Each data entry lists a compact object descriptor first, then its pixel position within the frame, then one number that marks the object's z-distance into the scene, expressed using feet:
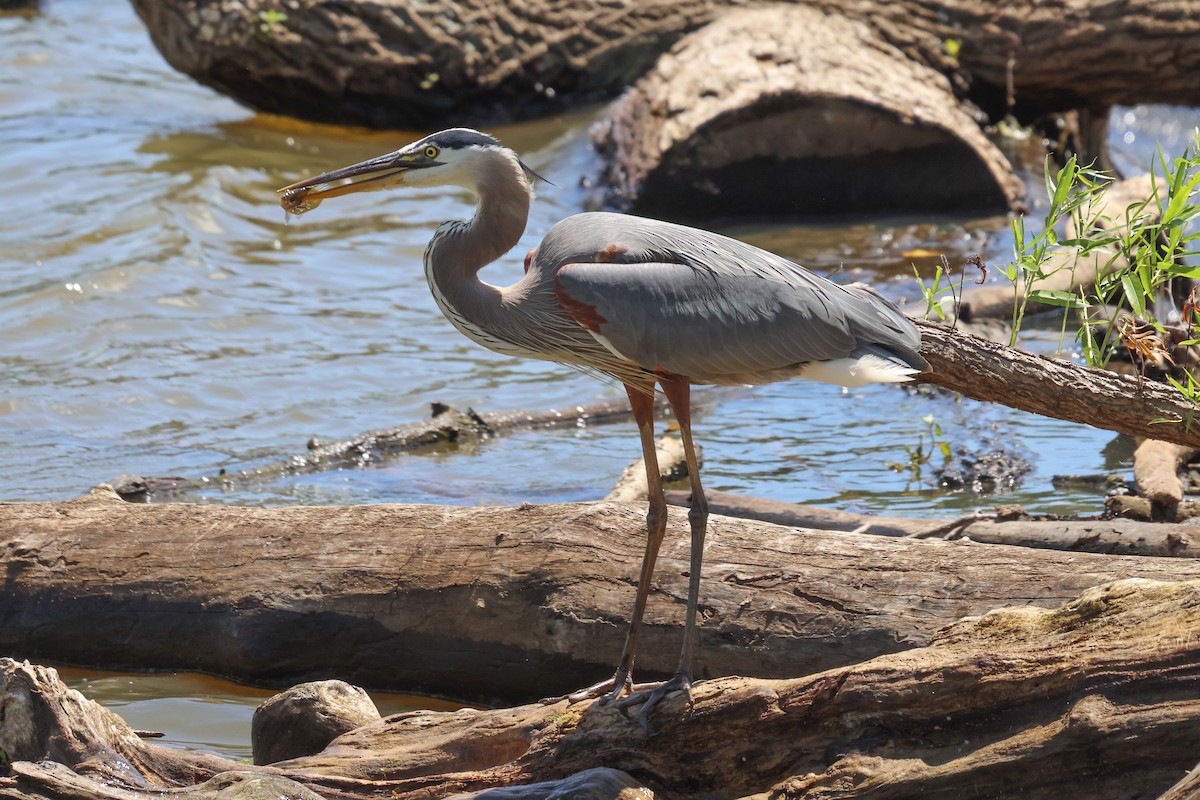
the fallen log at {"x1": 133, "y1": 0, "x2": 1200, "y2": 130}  72.90
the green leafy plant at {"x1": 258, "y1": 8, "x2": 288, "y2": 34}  79.82
